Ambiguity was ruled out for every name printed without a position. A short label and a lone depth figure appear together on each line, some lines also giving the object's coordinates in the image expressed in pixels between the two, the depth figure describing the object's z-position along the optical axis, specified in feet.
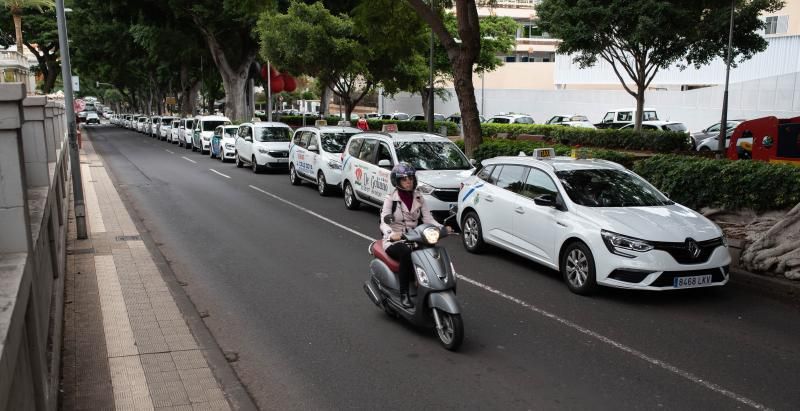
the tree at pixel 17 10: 117.70
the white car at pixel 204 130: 107.45
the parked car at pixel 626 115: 115.67
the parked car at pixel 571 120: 114.83
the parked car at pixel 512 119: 128.26
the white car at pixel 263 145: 76.07
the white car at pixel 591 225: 25.82
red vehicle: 52.39
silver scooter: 20.89
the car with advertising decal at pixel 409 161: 41.29
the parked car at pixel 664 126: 93.73
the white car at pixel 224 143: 91.71
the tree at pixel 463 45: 52.44
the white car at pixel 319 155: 56.85
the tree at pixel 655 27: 72.64
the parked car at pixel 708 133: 86.76
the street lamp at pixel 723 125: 75.82
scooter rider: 22.30
